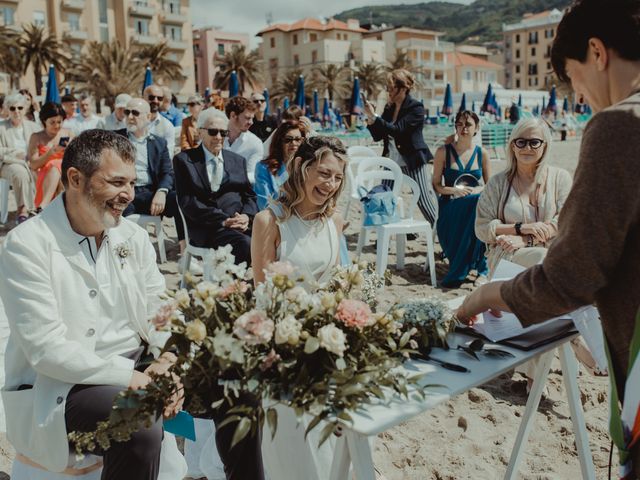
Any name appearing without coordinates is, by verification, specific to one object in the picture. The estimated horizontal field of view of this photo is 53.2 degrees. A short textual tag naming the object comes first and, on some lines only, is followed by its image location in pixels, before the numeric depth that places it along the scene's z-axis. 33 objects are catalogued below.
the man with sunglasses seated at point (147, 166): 6.70
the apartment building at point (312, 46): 80.06
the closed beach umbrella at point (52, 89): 10.41
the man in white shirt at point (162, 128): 8.13
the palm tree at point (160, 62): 49.00
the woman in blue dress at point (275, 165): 5.41
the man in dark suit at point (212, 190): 5.35
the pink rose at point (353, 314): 1.61
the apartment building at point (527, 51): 109.12
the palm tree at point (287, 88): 59.79
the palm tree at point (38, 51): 45.31
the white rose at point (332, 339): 1.52
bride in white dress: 3.30
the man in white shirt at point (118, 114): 8.99
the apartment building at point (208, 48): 77.56
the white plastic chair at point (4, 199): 9.17
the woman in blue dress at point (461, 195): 6.41
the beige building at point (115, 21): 52.12
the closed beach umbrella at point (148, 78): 11.88
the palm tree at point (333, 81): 63.59
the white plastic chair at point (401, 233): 6.22
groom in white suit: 2.18
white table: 1.60
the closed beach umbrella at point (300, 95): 16.14
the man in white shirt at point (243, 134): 6.73
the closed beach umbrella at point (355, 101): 16.27
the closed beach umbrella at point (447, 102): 23.14
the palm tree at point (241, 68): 60.44
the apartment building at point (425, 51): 86.50
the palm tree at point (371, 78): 64.06
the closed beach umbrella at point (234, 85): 12.29
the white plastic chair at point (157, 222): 6.59
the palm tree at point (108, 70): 43.59
